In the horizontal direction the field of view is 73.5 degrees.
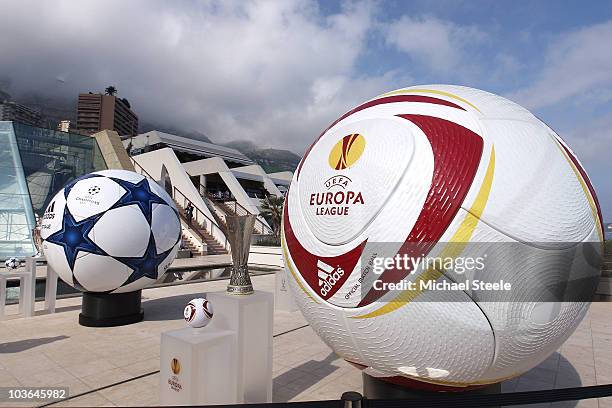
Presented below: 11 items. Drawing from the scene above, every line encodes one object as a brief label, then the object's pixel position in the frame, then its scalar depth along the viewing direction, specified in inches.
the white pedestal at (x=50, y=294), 352.2
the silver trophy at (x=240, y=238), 192.7
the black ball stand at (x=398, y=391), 142.6
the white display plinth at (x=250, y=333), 171.5
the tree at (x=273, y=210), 1253.1
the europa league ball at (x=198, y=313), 157.2
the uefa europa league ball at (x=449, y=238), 118.0
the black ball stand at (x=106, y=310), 305.9
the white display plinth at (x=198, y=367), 143.9
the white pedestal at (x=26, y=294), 335.3
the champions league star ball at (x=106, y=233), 285.1
